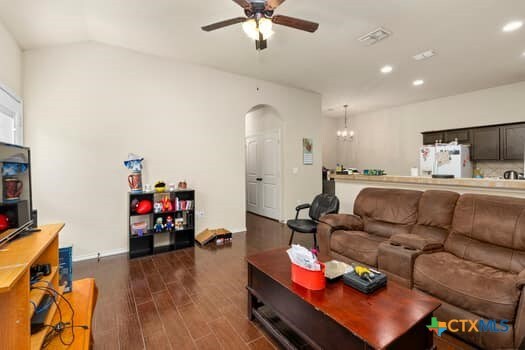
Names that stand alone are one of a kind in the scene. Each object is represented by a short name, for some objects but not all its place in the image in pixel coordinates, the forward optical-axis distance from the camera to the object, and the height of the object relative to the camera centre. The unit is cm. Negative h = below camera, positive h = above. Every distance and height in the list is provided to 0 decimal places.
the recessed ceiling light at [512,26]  289 +175
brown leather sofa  162 -75
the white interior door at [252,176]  621 -9
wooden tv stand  93 -56
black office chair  335 -59
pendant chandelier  779 +118
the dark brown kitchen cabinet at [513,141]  472 +54
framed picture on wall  557 +47
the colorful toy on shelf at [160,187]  361 -19
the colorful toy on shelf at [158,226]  357 -77
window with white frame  253 +66
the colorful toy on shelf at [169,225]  365 -77
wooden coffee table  120 -79
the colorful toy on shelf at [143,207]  343 -47
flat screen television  127 -9
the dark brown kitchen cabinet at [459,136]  541 +77
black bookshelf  346 -82
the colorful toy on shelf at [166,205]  361 -46
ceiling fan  208 +140
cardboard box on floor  393 -104
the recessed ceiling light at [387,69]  424 +182
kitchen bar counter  237 -18
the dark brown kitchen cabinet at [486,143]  501 +55
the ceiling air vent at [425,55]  365 +179
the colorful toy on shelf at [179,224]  373 -77
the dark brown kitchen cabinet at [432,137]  582 +81
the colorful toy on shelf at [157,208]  354 -50
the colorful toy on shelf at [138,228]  344 -78
